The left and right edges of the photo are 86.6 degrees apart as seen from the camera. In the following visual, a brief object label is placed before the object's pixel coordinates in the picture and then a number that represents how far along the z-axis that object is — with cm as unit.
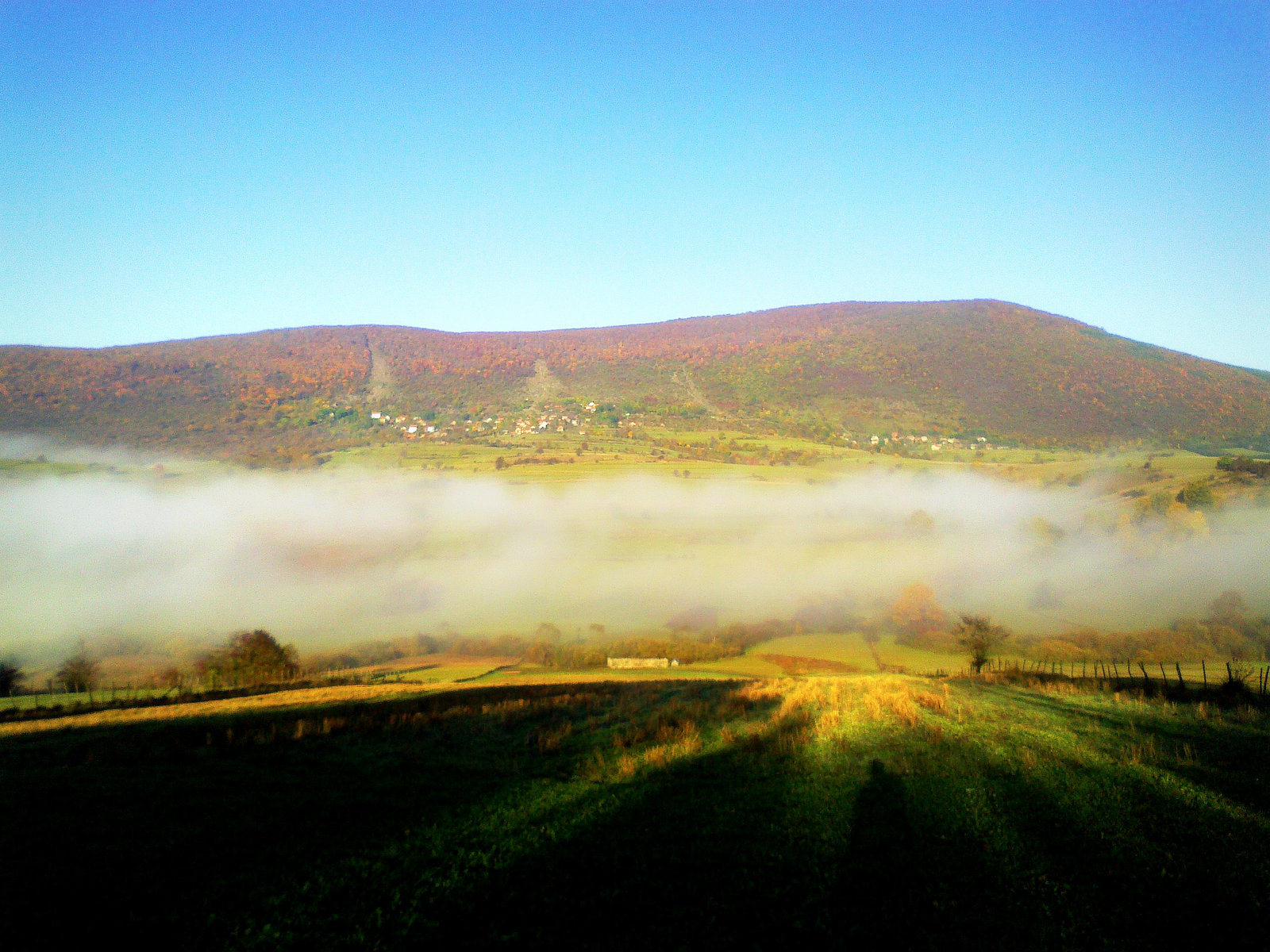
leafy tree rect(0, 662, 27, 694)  4159
